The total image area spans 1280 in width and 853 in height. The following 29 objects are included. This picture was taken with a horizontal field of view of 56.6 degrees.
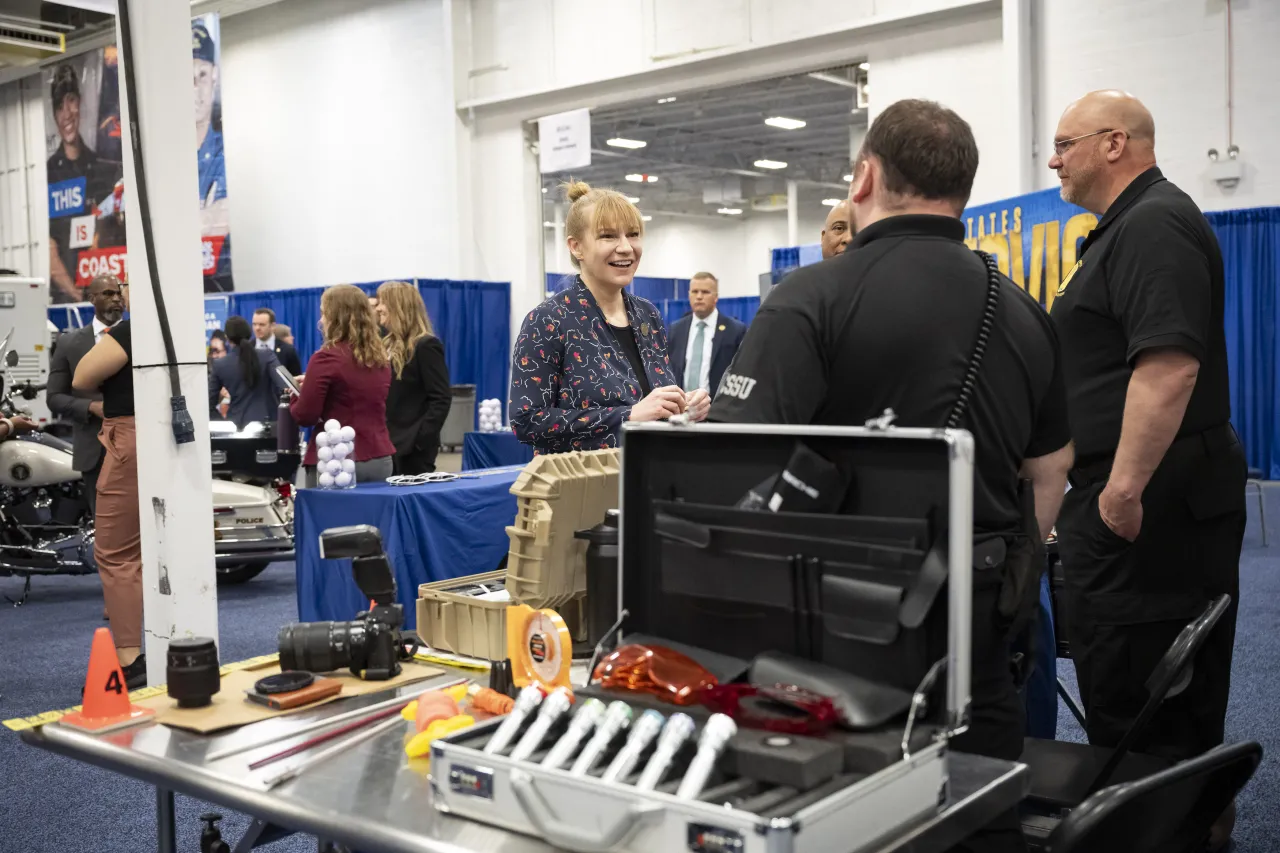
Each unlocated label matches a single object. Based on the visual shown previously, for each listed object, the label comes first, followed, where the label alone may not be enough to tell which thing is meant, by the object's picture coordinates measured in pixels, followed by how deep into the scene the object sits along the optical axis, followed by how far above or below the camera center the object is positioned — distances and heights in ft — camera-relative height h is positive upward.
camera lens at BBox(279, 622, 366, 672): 5.55 -1.34
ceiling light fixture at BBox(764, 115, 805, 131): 51.66 +9.95
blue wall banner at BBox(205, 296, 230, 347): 41.00 +1.85
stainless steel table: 3.72 -1.51
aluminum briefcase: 3.36 -0.96
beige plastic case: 5.92 -0.99
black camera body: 5.54 -1.29
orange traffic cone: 4.97 -1.40
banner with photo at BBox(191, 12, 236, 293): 38.29 +7.00
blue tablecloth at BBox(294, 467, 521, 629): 13.50 -2.03
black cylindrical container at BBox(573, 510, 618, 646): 5.89 -1.10
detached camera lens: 5.12 -1.32
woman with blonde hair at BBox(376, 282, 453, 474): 17.58 -0.31
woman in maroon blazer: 15.20 -0.22
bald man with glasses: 7.19 -0.87
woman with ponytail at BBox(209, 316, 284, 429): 26.94 -0.35
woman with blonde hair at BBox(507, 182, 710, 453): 8.02 +0.02
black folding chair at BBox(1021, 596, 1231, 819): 5.53 -2.39
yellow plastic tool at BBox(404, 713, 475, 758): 4.54 -1.44
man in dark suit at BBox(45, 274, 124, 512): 15.30 -0.25
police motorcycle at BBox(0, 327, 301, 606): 18.98 -2.34
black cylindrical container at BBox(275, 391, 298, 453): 18.72 -1.15
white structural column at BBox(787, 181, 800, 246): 61.77 +7.17
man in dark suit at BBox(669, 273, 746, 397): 25.45 +0.26
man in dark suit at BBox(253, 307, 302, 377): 29.73 +0.58
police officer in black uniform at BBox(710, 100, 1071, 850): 4.69 +0.01
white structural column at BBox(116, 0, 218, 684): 10.62 +0.26
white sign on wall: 35.40 +6.44
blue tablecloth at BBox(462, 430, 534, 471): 23.56 -1.86
